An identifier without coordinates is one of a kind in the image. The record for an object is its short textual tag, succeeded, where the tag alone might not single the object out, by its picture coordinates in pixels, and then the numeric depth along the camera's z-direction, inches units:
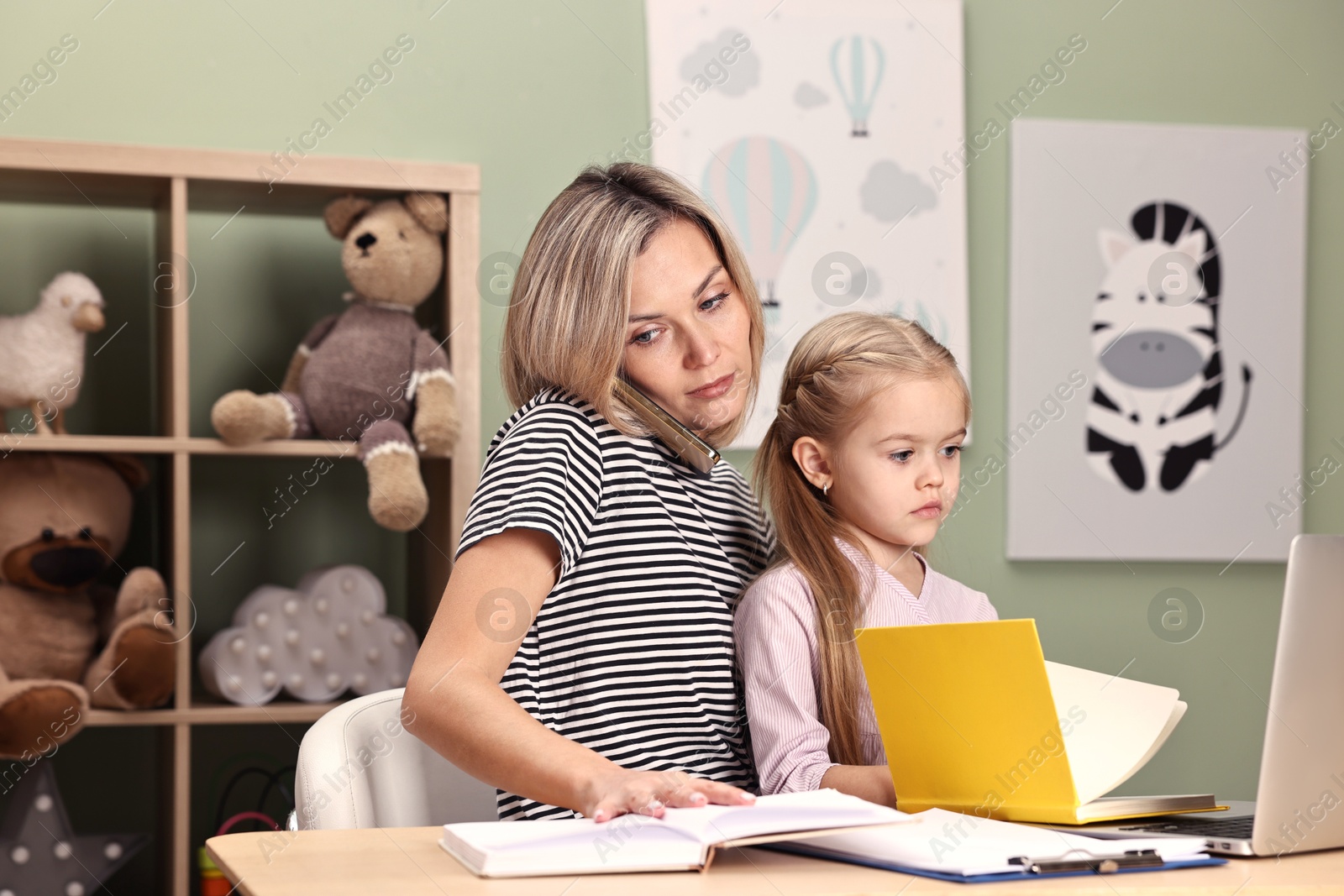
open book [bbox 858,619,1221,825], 108.1
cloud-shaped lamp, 166.6
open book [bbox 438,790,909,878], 96.8
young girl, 137.4
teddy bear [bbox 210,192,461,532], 166.8
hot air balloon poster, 181.3
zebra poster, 185.6
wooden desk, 92.5
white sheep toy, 164.8
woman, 125.2
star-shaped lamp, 163.7
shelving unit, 164.9
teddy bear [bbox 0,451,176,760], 162.3
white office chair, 137.7
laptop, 101.0
